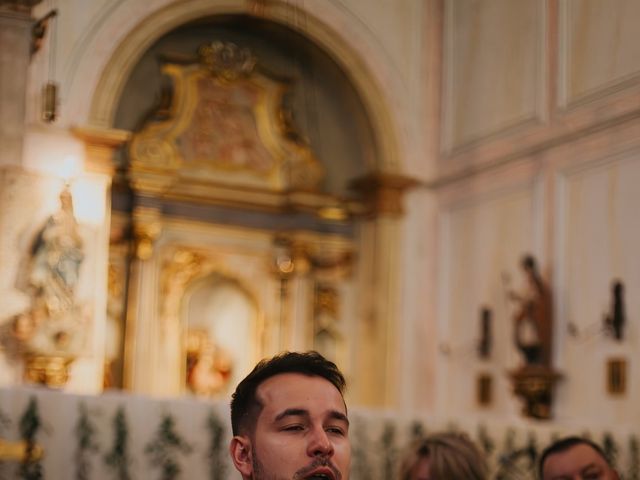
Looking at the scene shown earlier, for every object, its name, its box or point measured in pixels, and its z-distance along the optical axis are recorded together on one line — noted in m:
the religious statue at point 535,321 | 10.28
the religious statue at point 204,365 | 11.77
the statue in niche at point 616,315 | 9.59
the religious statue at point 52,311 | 9.78
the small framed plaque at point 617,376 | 9.53
